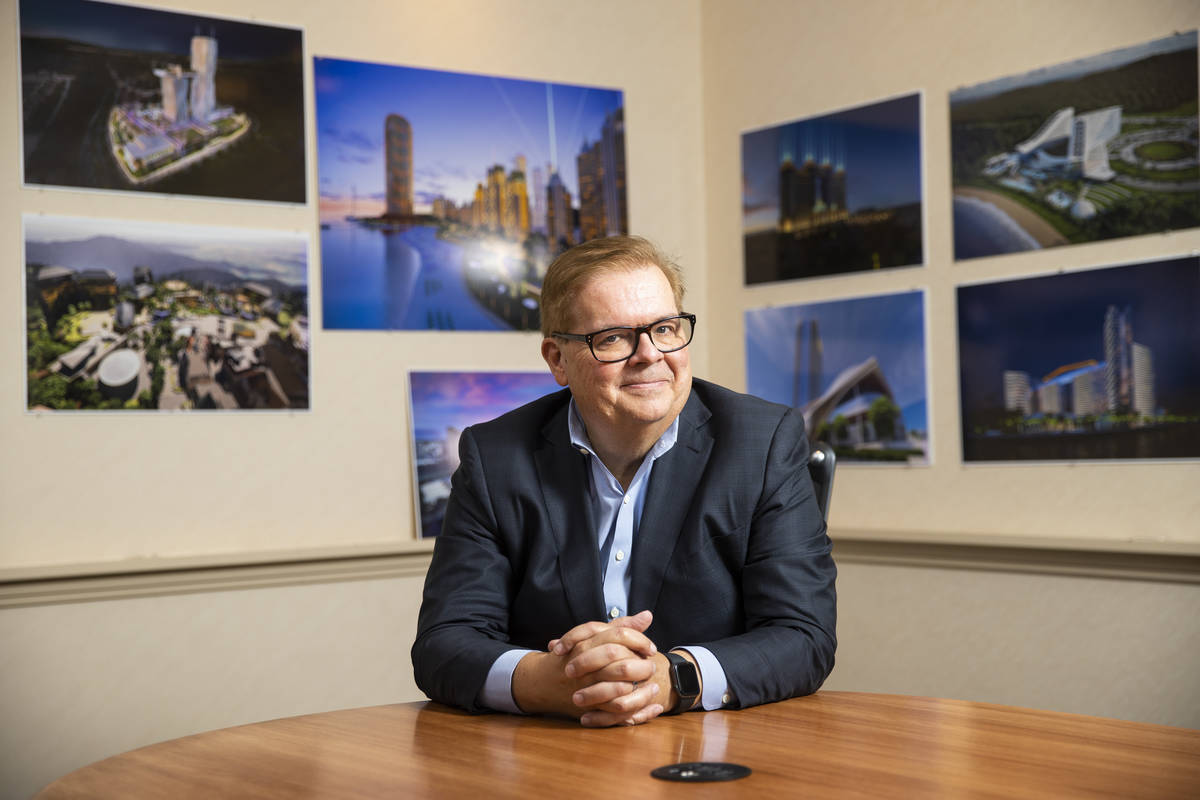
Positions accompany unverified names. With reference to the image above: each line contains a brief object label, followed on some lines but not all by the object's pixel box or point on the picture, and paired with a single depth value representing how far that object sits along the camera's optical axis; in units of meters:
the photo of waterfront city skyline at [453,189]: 3.63
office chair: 2.32
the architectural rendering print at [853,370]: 3.66
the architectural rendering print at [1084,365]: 3.06
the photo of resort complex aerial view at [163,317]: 3.17
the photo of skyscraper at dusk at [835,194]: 3.69
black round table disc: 1.26
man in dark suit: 1.87
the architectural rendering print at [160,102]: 3.19
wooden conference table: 1.23
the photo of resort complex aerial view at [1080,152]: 3.06
